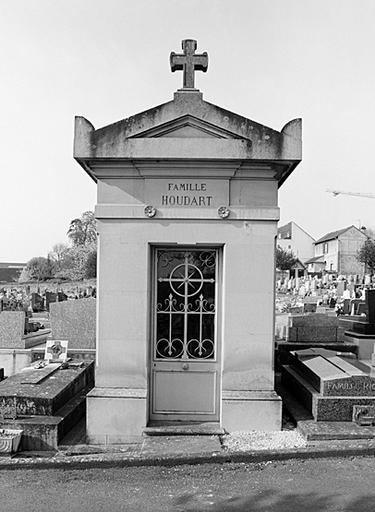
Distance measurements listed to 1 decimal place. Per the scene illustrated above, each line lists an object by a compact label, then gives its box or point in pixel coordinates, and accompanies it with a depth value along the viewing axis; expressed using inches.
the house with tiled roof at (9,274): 4266.0
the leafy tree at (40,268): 3228.3
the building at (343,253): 3102.9
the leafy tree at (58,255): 3243.1
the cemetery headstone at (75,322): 362.6
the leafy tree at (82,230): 3041.3
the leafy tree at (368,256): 2350.4
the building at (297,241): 3634.4
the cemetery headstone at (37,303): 1054.5
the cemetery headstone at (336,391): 232.8
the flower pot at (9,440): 209.3
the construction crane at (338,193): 4731.8
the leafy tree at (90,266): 2664.9
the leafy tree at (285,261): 2861.7
